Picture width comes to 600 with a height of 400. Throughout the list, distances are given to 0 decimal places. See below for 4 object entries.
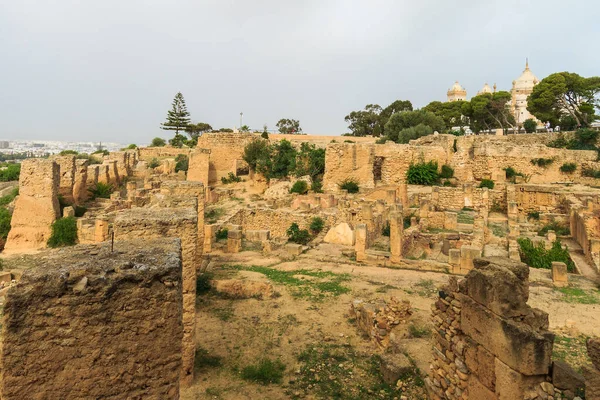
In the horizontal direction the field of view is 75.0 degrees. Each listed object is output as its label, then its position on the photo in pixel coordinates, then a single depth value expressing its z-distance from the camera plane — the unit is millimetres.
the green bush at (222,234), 14866
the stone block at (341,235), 14000
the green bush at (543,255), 11734
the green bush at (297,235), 14695
